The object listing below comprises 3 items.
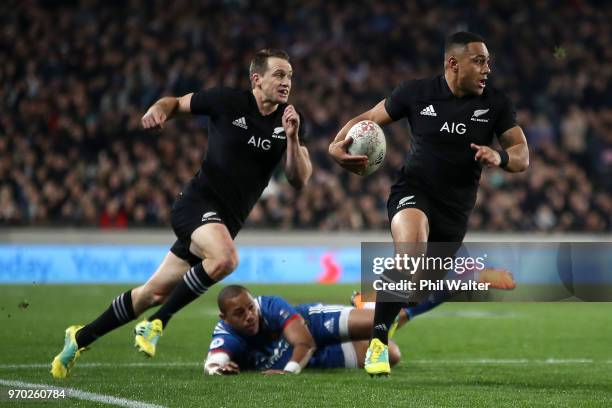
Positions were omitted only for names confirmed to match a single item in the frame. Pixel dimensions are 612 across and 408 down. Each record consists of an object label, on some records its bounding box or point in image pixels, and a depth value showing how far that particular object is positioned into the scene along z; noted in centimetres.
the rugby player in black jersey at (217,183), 1495
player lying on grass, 1567
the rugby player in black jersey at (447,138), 1504
